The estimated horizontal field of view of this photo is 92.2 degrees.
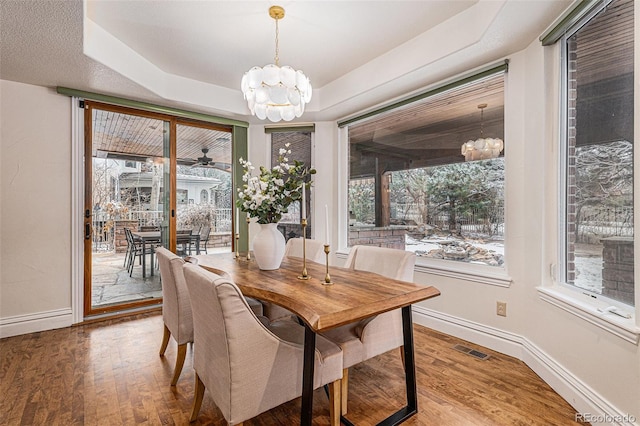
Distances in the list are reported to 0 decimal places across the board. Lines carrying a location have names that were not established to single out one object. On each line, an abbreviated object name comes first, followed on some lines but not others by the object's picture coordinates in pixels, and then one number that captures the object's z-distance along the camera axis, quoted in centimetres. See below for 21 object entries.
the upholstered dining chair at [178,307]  197
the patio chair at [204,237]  407
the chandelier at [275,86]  217
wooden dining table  130
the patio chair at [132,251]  354
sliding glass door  330
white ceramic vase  210
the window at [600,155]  158
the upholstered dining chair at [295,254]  247
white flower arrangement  201
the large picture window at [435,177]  267
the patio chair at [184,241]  383
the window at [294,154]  432
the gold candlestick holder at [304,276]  189
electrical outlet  245
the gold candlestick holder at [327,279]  176
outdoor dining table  362
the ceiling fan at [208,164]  405
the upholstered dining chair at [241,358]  121
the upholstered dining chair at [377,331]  168
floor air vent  239
